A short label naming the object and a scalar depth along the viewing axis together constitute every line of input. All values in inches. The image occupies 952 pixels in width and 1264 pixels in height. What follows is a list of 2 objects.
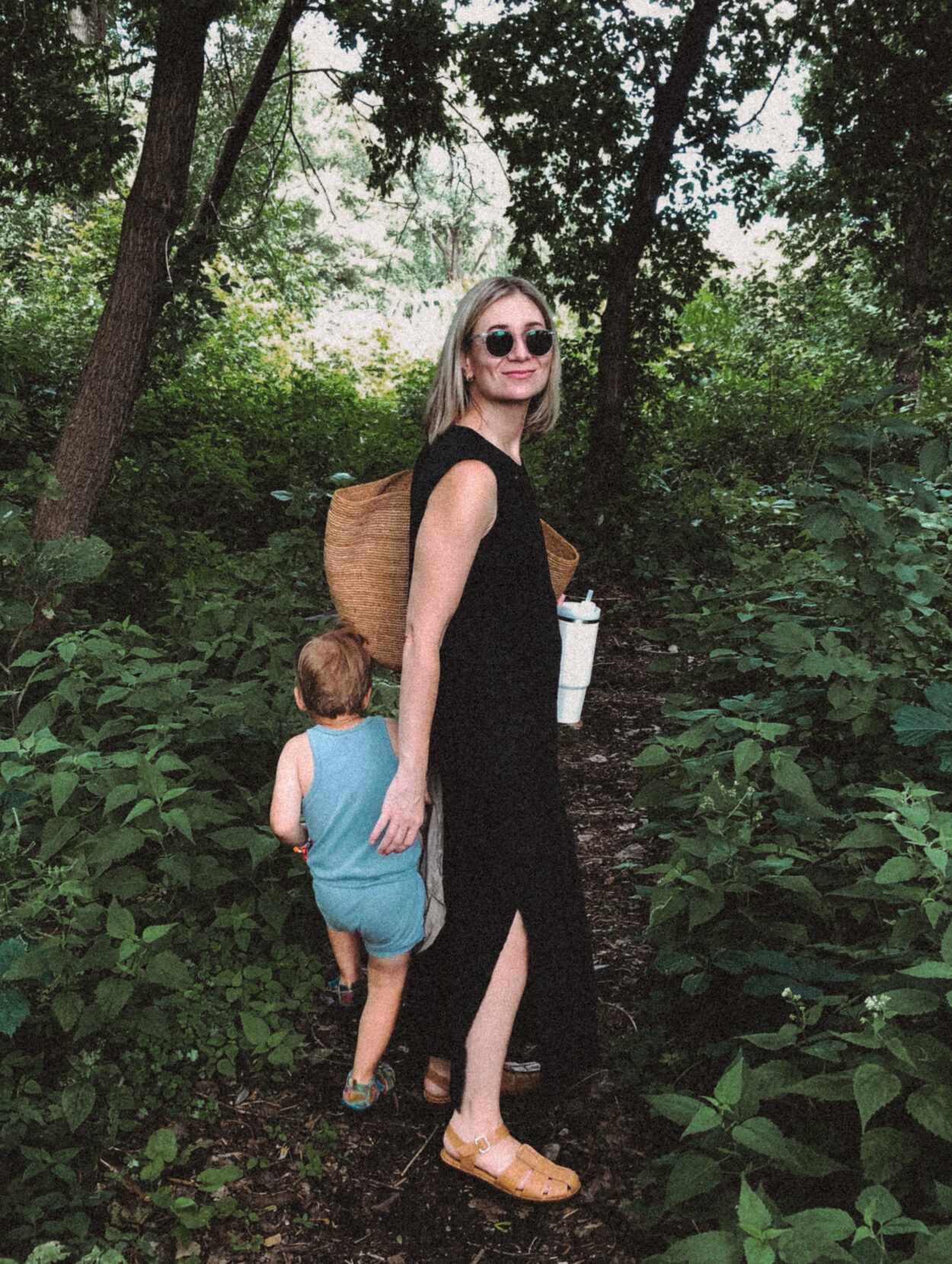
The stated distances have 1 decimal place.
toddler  88.7
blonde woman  76.8
